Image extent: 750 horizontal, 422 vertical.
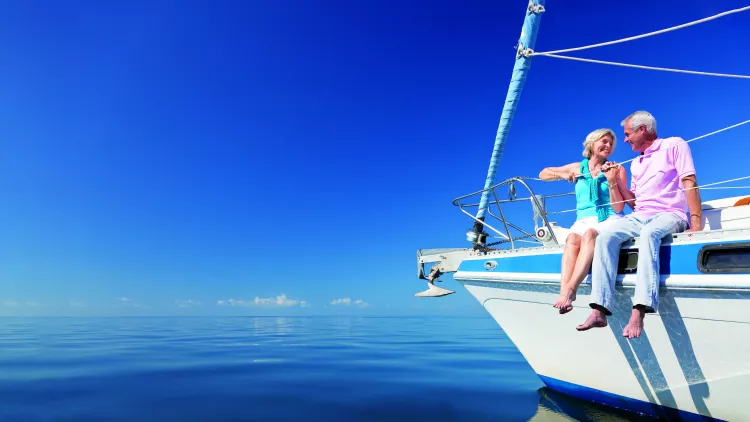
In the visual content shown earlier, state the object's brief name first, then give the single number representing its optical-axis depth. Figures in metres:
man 3.43
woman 3.77
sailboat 3.35
